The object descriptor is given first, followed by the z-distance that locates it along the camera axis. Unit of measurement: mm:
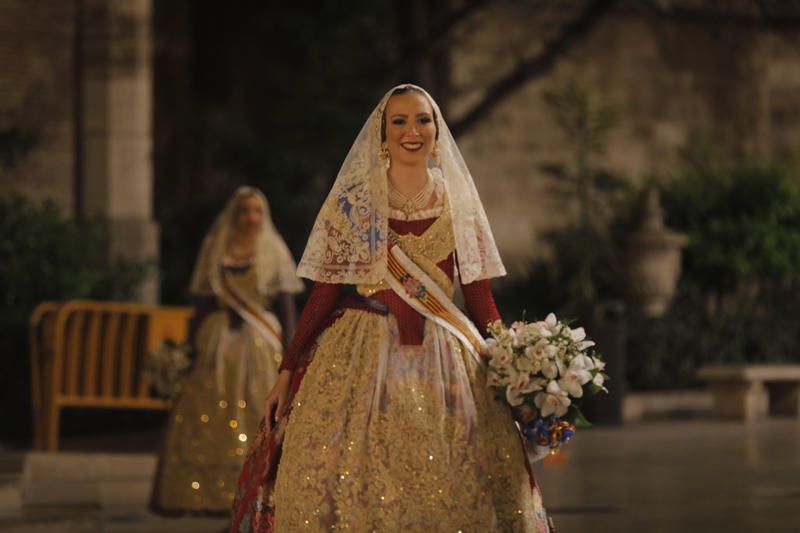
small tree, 15539
